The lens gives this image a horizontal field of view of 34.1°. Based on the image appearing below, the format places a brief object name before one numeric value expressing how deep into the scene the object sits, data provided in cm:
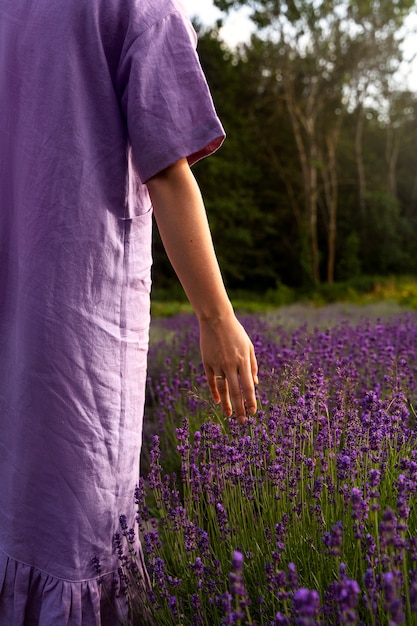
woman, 149
